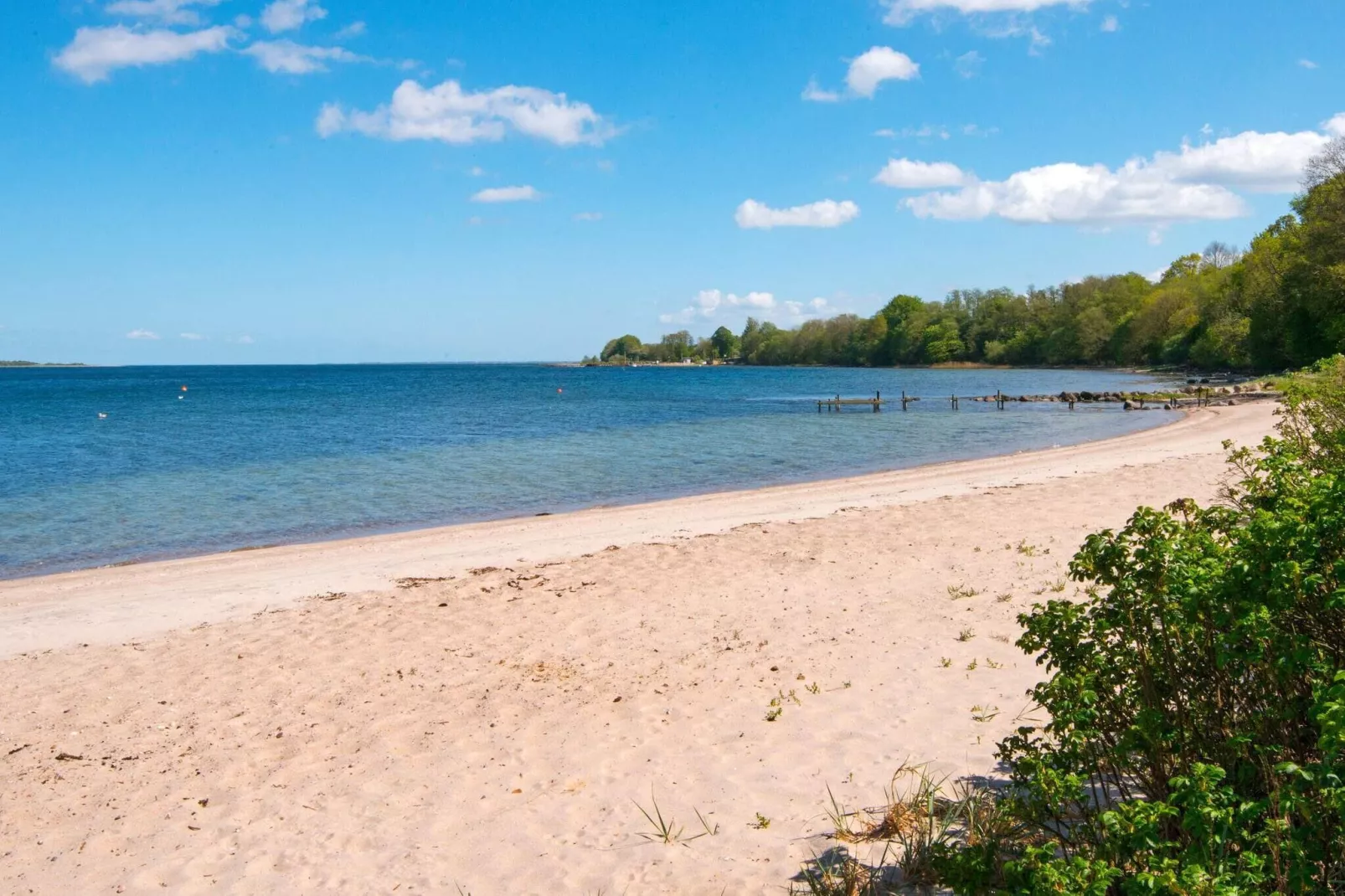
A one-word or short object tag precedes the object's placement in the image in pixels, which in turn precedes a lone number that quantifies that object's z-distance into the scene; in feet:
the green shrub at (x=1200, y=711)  8.99
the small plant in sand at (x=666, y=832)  16.43
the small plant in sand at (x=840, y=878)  13.78
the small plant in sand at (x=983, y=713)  20.39
